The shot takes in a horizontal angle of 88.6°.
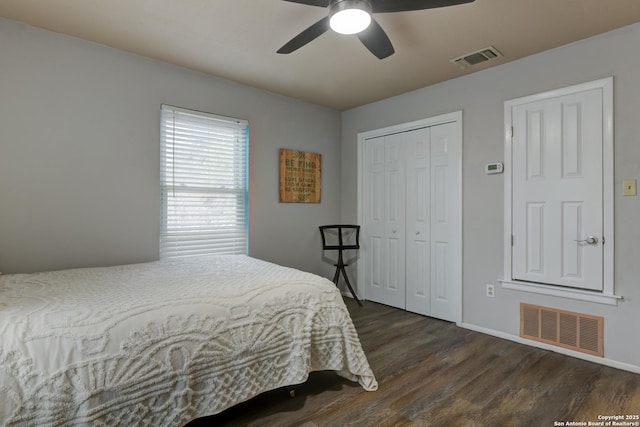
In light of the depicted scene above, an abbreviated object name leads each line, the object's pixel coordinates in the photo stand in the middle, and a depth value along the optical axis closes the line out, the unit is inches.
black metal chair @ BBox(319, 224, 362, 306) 158.7
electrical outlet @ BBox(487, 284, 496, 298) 120.3
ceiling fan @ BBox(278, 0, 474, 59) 66.7
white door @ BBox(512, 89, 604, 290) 98.1
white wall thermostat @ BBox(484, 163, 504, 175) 117.4
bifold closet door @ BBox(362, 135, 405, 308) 151.1
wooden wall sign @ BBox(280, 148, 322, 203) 149.8
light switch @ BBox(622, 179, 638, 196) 91.8
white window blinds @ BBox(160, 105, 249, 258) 118.2
